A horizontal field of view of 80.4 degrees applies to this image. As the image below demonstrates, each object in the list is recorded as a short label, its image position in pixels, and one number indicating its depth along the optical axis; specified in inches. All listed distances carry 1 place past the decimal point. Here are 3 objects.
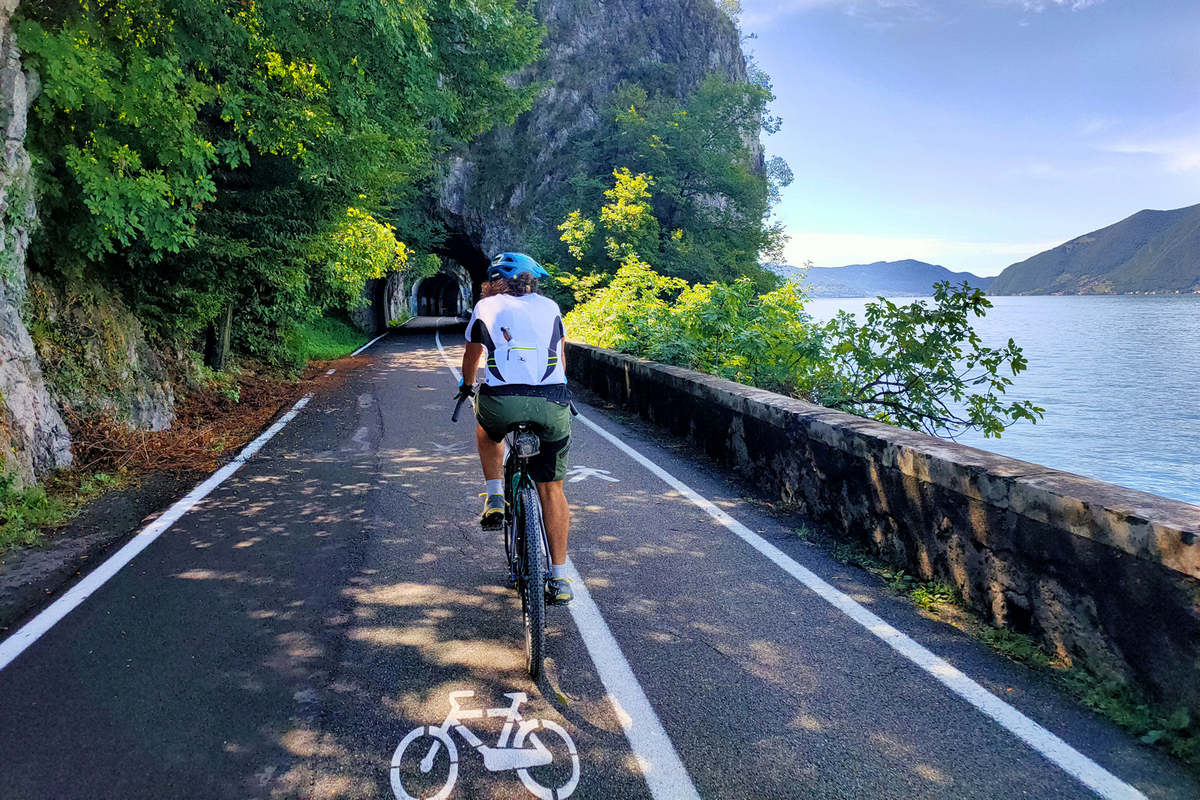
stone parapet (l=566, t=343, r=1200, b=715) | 114.7
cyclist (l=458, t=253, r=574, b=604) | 145.6
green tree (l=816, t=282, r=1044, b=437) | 310.7
